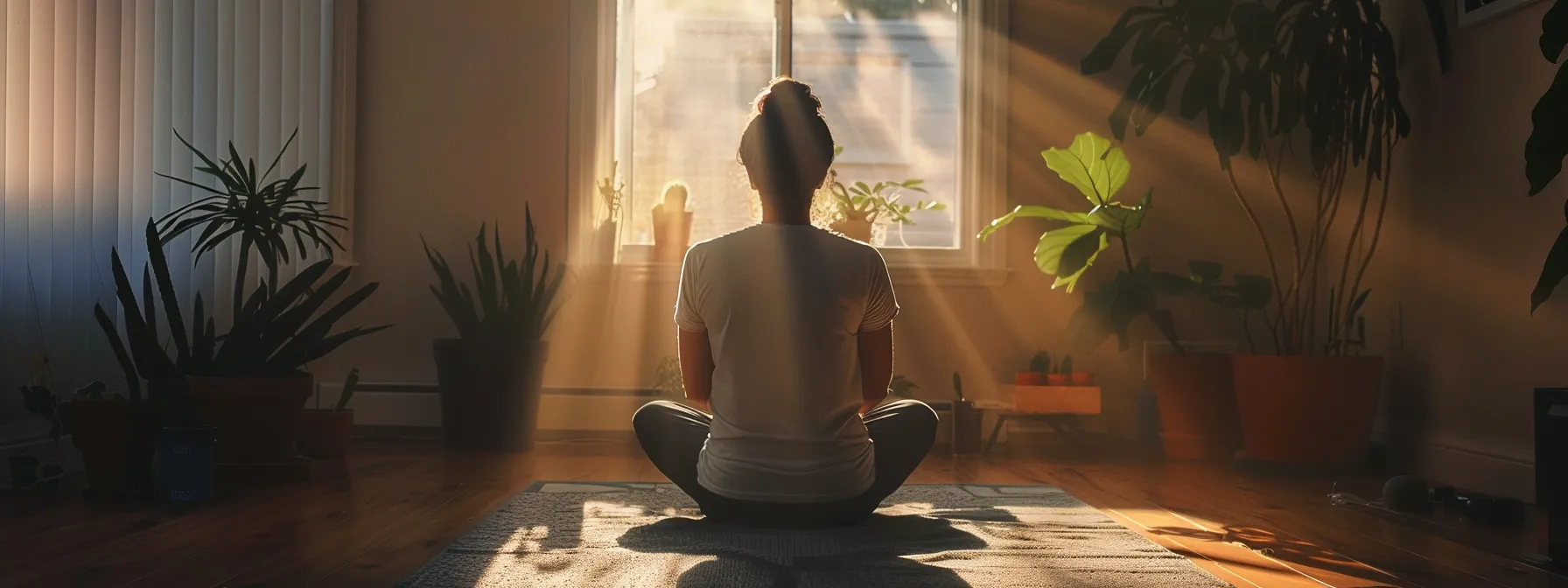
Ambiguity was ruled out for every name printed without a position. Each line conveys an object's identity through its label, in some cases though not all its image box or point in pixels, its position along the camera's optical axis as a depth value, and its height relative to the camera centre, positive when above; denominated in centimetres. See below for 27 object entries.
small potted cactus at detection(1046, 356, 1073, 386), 441 -19
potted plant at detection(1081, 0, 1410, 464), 387 +65
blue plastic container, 279 -33
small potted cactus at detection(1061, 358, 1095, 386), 442 -19
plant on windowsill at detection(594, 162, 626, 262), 458 +35
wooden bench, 438 -28
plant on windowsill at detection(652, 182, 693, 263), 455 +34
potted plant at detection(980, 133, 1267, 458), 420 +15
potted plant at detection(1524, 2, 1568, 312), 224 +34
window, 472 +84
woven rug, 198 -41
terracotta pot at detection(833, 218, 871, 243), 455 +33
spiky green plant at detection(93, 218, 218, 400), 295 -5
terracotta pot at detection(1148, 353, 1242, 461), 420 -27
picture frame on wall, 359 +92
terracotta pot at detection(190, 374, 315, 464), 313 -25
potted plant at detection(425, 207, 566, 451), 420 -14
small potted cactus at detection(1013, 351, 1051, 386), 442 -17
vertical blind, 318 +51
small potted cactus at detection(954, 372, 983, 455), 433 -36
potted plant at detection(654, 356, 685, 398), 441 -21
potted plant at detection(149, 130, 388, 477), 315 -9
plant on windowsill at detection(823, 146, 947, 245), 455 +42
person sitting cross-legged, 232 -4
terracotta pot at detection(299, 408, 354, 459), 379 -35
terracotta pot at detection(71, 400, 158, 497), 288 -30
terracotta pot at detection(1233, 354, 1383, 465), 386 -26
